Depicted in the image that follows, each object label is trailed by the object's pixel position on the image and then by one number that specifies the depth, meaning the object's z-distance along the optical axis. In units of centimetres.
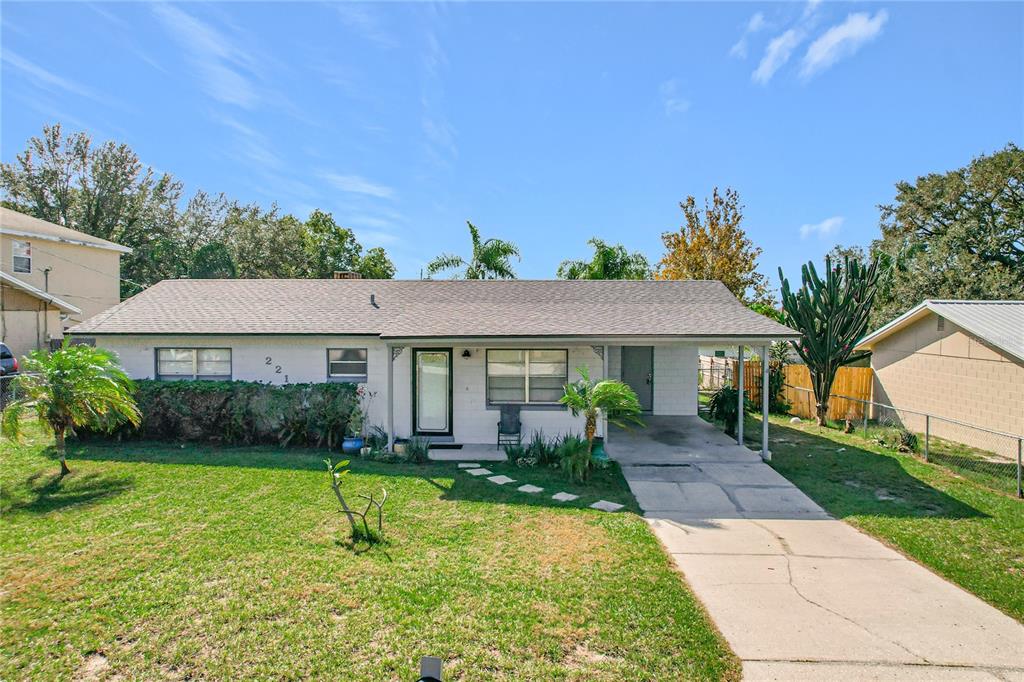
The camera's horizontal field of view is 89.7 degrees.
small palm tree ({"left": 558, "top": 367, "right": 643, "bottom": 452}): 882
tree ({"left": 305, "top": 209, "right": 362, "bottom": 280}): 3834
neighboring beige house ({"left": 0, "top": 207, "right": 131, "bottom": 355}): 1877
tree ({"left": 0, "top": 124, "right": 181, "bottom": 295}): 3281
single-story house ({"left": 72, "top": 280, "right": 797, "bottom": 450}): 1078
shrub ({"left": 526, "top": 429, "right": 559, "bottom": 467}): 1007
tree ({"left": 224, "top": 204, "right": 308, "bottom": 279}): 3581
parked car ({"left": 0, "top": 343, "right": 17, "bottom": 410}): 1399
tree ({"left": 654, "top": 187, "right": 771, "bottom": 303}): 2961
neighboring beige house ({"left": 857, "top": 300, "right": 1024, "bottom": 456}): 1123
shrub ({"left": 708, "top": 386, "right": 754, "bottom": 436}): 1316
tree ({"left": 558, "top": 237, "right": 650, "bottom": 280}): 2141
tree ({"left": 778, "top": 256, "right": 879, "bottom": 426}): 1423
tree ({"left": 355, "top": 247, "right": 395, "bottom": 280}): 4118
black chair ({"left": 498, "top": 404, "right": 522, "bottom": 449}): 1114
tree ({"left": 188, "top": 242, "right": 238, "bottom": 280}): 3153
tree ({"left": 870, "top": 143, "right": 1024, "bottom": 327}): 2452
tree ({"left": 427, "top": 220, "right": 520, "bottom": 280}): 2109
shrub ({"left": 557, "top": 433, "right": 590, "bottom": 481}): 890
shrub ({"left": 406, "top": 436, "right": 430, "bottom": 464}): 1013
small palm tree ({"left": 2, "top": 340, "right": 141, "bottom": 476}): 834
